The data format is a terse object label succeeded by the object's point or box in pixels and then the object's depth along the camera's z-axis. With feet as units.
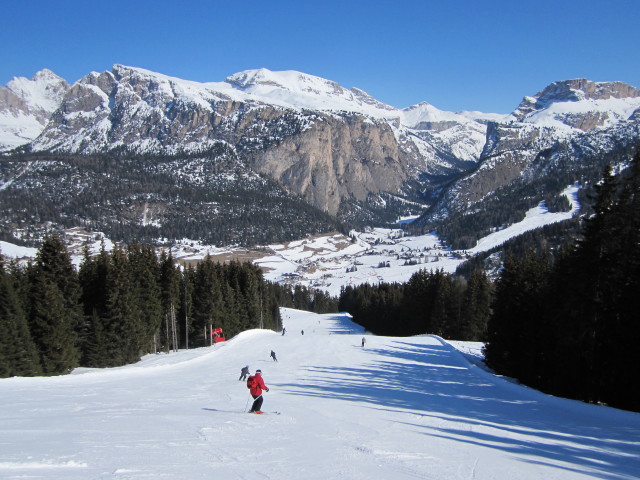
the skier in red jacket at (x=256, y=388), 55.77
